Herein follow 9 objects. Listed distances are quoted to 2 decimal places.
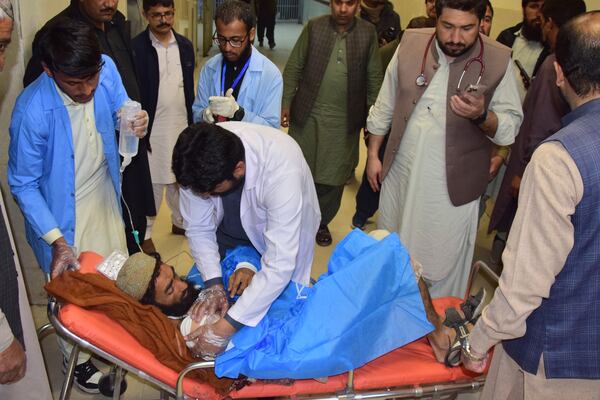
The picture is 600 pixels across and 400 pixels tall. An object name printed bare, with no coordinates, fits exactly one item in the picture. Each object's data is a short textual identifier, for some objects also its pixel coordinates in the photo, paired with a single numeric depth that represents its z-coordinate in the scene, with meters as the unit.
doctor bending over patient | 1.82
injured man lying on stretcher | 1.96
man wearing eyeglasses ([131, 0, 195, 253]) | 3.27
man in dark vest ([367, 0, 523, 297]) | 2.50
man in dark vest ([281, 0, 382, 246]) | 3.56
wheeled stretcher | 1.91
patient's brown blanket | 1.98
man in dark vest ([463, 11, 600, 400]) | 1.47
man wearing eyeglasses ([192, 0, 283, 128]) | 2.79
